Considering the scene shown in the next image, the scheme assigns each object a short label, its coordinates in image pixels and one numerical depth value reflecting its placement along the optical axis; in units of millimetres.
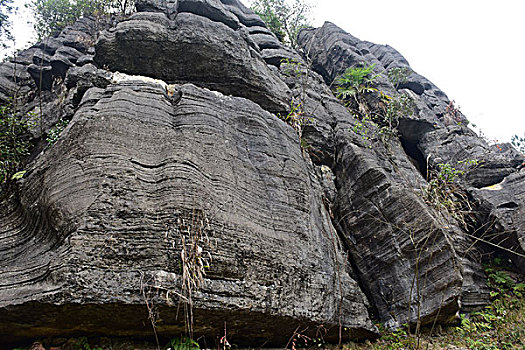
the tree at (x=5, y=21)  12797
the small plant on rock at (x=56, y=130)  7980
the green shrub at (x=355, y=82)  12781
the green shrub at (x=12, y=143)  7695
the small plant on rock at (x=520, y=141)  12780
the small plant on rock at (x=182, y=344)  4668
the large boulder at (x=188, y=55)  8398
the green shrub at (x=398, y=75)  14797
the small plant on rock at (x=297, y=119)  9010
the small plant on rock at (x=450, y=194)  9039
